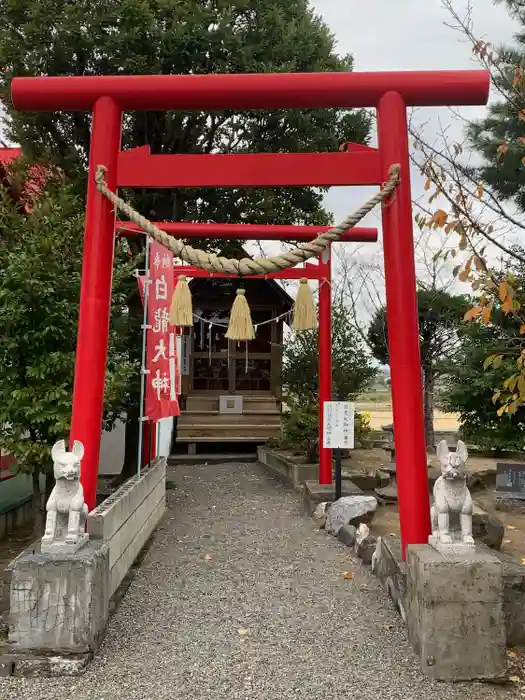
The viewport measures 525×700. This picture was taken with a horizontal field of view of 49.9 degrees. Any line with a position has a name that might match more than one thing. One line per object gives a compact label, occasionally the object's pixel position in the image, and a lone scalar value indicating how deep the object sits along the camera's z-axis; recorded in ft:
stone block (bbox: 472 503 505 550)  18.47
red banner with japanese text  22.06
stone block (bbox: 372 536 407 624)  13.52
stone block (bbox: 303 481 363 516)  25.12
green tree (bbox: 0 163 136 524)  17.49
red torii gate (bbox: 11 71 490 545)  13.62
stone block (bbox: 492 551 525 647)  12.42
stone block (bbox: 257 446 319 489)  30.94
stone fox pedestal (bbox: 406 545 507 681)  10.75
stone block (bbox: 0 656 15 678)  10.82
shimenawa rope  12.24
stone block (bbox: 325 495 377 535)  21.44
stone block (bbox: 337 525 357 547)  19.95
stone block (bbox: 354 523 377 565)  18.02
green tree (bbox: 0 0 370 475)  25.32
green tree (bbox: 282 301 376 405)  35.91
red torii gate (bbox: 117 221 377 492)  24.94
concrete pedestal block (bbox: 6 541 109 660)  11.12
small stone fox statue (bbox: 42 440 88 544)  11.89
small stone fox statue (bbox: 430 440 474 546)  11.69
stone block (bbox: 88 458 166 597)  13.82
